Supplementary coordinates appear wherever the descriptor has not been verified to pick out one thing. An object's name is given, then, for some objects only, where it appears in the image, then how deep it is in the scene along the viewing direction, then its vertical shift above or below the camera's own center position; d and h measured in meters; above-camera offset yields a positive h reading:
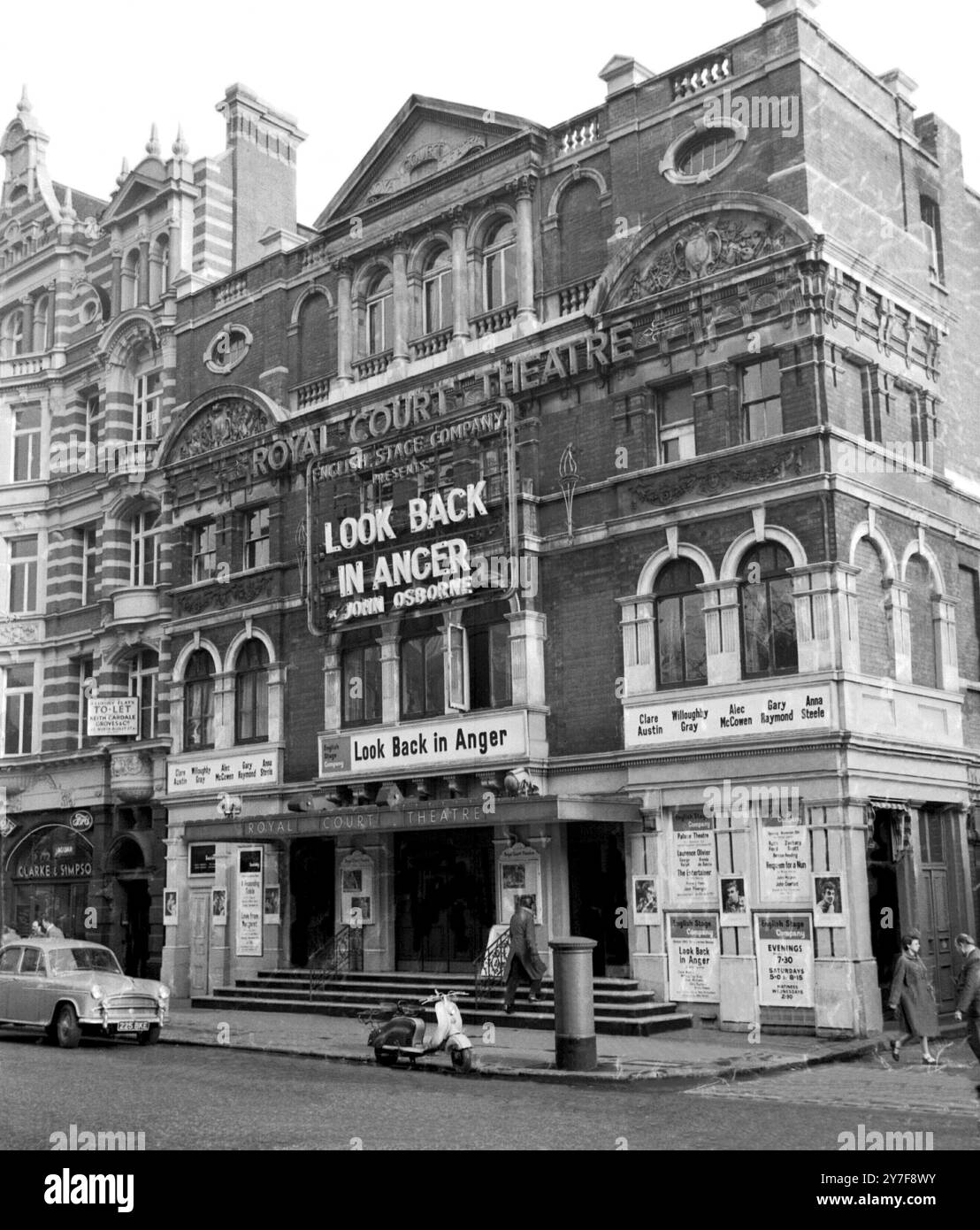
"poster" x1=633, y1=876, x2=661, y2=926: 23.59 -0.57
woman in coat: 19.00 -1.82
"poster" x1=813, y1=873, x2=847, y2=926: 21.38 -0.58
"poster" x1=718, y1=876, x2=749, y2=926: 22.48 -0.57
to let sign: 34.31 +3.81
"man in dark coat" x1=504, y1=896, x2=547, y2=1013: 22.77 -1.36
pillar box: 17.78 -1.67
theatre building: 22.67 +5.43
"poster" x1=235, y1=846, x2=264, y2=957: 30.28 -0.60
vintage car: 21.34 -1.72
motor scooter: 18.16 -2.10
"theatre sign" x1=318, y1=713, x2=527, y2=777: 25.91 +2.34
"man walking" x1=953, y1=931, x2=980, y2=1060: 15.55 -1.51
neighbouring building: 34.50 +8.74
